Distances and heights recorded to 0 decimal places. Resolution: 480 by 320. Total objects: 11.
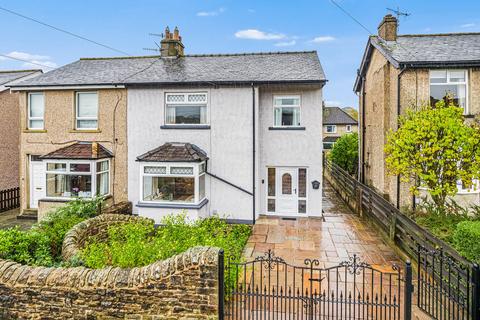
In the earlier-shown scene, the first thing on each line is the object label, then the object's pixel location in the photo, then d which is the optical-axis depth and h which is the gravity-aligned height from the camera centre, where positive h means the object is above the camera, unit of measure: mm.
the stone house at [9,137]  17344 +1291
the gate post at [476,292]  4656 -1971
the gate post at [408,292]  4973 -2102
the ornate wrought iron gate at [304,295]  5371 -2707
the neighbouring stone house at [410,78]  12688 +3486
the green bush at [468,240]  5984 -1579
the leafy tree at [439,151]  9102 +302
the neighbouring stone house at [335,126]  41625 +4682
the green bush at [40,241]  6965 -1976
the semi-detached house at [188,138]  12703 +988
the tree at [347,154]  23391 +490
